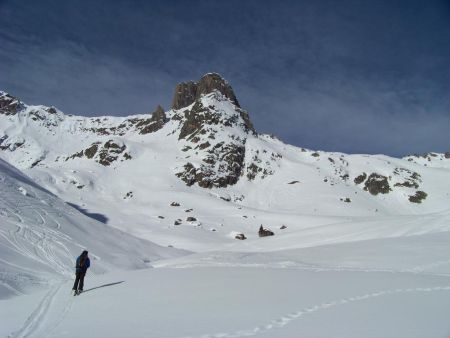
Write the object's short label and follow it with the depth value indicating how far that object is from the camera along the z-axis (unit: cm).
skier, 1429
